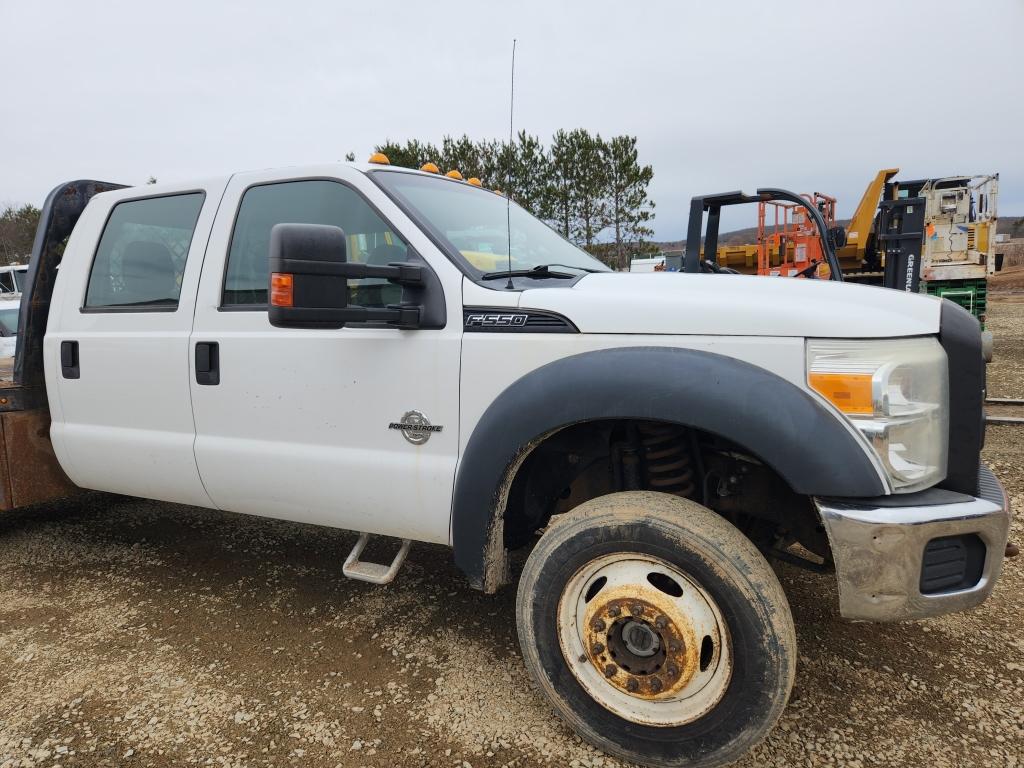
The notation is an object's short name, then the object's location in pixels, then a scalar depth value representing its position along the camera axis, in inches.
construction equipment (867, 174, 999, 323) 468.4
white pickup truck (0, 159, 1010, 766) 72.1
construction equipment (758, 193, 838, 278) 493.0
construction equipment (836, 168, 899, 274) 510.2
